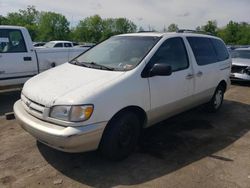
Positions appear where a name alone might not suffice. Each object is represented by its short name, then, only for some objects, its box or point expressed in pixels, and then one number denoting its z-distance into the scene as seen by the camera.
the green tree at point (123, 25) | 52.53
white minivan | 2.40
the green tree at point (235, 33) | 44.46
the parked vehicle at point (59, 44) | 15.84
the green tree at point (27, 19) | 38.72
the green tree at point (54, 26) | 41.96
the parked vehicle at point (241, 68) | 7.26
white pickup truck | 4.77
